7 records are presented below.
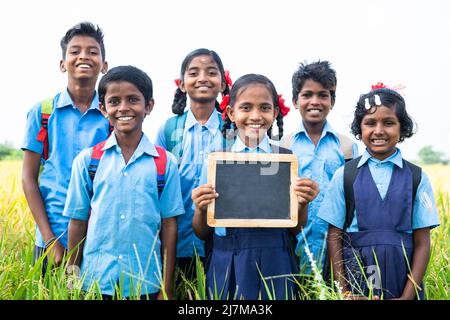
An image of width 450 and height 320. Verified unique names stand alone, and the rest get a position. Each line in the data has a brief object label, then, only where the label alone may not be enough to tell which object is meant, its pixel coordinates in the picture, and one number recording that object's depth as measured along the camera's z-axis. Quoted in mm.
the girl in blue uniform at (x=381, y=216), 3123
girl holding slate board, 3088
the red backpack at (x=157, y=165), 3176
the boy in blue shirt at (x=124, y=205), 3098
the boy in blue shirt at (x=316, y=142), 3607
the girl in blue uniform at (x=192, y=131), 3611
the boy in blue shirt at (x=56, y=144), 3594
